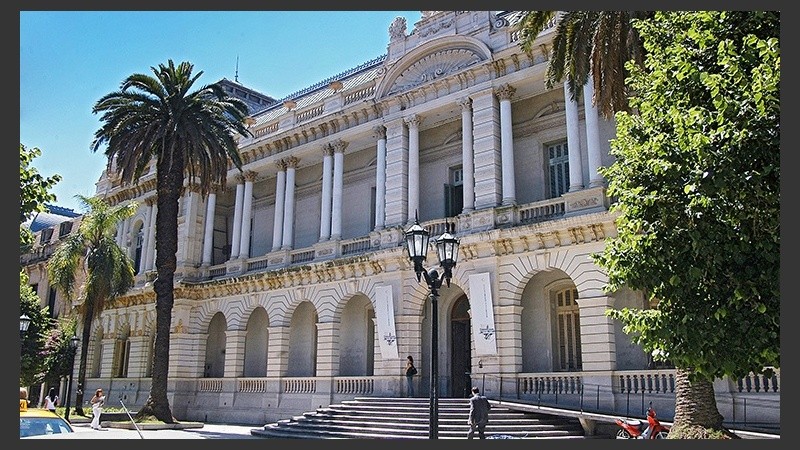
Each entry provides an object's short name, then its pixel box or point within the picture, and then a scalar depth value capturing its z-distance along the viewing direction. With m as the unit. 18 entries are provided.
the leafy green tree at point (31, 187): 18.36
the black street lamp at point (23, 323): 22.47
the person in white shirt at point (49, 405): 25.61
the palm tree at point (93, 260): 30.50
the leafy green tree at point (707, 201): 10.48
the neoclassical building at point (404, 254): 21.64
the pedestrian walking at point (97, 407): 22.53
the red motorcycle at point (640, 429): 15.09
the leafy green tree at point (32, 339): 38.81
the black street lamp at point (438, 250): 13.17
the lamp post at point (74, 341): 30.47
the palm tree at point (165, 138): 26.53
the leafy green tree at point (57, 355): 40.91
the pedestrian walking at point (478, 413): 15.62
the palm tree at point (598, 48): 17.66
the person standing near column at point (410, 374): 23.98
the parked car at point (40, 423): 11.27
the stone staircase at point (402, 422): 18.45
